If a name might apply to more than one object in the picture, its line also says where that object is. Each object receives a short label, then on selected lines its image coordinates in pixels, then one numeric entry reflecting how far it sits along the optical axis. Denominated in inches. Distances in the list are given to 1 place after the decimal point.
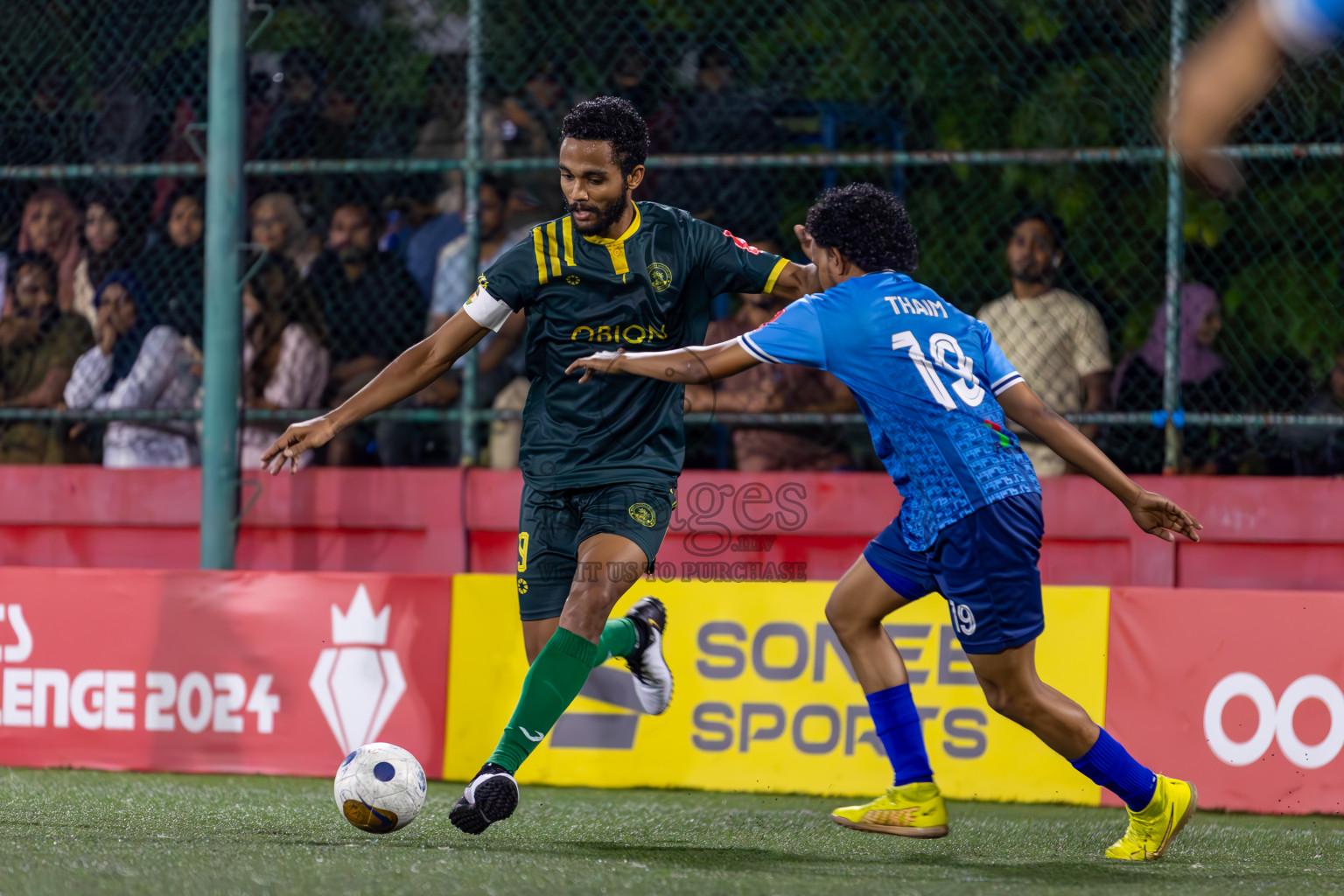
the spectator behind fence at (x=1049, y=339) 596.4
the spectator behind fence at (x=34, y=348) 676.1
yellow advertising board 520.1
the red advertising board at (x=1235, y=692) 496.1
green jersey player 406.6
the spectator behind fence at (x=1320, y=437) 597.3
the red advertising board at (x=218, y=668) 557.0
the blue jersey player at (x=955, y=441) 377.7
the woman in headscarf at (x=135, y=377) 661.9
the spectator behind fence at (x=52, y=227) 690.8
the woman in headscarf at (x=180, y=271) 676.1
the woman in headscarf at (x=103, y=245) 684.7
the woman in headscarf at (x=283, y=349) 660.1
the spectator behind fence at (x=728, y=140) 649.0
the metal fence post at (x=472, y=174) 626.8
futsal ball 375.9
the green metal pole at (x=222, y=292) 616.4
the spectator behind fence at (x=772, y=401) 616.4
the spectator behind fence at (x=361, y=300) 659.4
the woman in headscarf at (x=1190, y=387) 600.4
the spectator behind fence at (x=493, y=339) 641.0
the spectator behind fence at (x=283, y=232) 668.1
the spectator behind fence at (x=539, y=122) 671.8
